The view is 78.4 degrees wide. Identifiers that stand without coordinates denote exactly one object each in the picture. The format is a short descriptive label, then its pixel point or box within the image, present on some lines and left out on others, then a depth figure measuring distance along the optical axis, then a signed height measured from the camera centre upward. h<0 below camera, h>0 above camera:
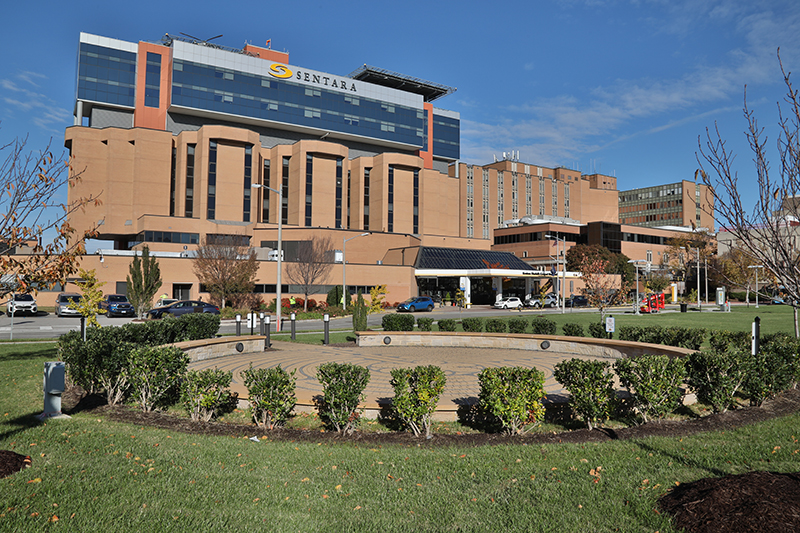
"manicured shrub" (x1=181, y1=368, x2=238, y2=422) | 8.28 -1.77
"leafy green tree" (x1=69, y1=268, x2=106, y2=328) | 20.42 -0.41
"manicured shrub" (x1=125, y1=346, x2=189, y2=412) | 9.02 -1.56
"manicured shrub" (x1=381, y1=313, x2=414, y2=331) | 22.84 -1.50
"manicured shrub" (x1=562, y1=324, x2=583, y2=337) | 20.11 -1.56
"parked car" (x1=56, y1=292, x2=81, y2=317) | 37.81 -1.23
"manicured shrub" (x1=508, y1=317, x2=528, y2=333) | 22.05 -1.55
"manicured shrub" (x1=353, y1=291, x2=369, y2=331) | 23.70 -1.29
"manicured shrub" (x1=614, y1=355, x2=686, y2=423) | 8.04 -1.49
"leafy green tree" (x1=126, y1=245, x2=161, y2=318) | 37.78 +0.15
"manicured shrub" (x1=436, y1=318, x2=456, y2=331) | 22.94 -1.59
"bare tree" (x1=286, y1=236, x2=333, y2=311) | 50.03 +2.63
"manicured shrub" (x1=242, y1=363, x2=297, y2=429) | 7.96 -1.72
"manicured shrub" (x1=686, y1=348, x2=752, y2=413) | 8.54 -1.47
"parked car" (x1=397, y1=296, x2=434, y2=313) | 49.94 -1.36
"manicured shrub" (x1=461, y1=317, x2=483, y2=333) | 22.05 -1.53
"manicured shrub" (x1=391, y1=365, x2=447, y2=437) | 7.59 -1.63
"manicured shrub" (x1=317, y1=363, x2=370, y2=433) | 7.85 -1.66
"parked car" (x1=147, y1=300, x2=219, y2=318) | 36.91 -1.50
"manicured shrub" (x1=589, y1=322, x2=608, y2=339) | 20.20 -1.60
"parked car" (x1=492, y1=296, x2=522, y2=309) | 56.61 -1.34
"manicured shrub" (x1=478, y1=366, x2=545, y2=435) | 7.50 -1.63
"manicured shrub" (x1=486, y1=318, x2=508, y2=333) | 22.14 -1.56
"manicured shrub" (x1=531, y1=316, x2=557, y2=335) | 21.68 -1.56
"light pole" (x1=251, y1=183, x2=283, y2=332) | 25.31 -0.91
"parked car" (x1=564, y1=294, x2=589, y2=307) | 62.25 -1.16
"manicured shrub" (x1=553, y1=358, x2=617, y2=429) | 7.93 -1.62
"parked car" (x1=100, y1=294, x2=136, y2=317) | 39.06 -1.46
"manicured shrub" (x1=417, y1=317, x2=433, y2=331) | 22.92 -1.56
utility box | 8.20 -1.66
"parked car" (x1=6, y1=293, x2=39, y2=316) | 39.13 -1.45
